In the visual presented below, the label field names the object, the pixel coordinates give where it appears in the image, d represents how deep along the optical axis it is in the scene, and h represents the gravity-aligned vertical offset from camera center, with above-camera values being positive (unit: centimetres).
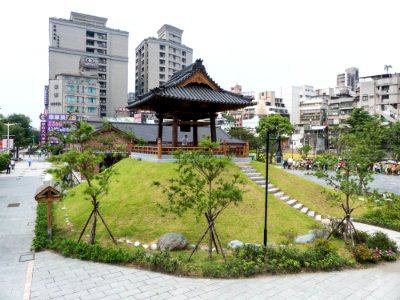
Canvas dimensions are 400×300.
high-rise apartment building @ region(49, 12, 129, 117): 8419 +2858
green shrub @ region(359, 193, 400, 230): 1773 -467
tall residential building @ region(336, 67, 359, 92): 15612 +3938
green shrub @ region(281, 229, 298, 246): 1303 -443
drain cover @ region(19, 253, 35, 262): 1176 -490
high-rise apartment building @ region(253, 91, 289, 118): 10694 +1740
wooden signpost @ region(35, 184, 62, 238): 1341 -252
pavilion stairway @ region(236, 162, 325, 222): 1800 -315
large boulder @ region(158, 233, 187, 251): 1196 -421
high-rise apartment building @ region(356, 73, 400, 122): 7244 +1403
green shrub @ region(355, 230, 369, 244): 1348 -440
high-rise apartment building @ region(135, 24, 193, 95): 9800 +3199
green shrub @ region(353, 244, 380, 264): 1171 -458
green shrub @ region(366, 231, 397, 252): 1286 -446
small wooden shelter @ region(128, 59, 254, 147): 1934 +316
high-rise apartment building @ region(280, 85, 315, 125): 11225 +2003
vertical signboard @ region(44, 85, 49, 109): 8631 +1498
